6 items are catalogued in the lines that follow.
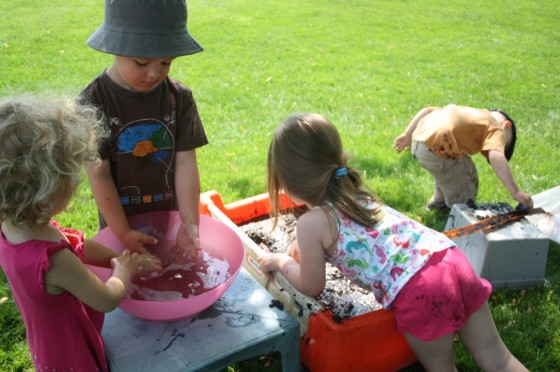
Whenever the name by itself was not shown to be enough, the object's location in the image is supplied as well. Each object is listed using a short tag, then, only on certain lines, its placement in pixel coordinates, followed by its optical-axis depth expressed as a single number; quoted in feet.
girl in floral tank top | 6.15
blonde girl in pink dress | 4.56
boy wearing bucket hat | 6.16
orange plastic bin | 6.46
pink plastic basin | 5.80
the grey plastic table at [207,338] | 5.69
